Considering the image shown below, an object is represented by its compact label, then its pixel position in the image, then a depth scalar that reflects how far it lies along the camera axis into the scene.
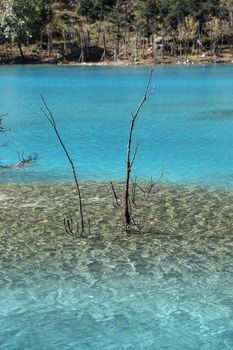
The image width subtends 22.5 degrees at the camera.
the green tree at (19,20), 176.75
